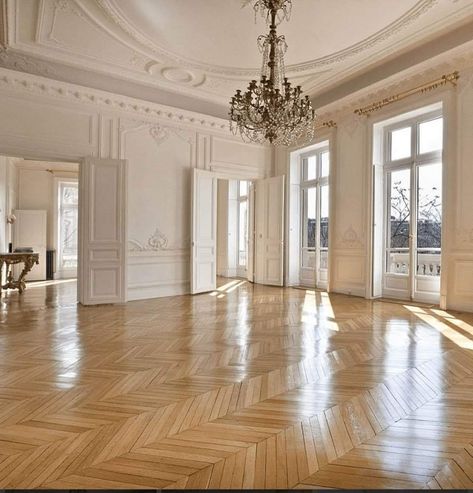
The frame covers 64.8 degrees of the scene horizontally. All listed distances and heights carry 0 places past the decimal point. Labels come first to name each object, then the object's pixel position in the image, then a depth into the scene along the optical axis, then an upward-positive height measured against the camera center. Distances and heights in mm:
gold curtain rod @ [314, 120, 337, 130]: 6970 +2319
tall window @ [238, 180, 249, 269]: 10156 +600
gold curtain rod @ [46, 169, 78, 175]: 10145 +2012
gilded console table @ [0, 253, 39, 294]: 6926 -341
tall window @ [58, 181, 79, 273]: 10391 +532
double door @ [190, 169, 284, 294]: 6852 +279
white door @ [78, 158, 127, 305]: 5734 +210
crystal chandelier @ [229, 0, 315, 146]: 4402 +1668
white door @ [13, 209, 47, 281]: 9570 +227
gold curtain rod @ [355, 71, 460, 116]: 5188 +2345
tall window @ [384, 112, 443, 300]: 5777 +669
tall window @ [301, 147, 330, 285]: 7621 +659
